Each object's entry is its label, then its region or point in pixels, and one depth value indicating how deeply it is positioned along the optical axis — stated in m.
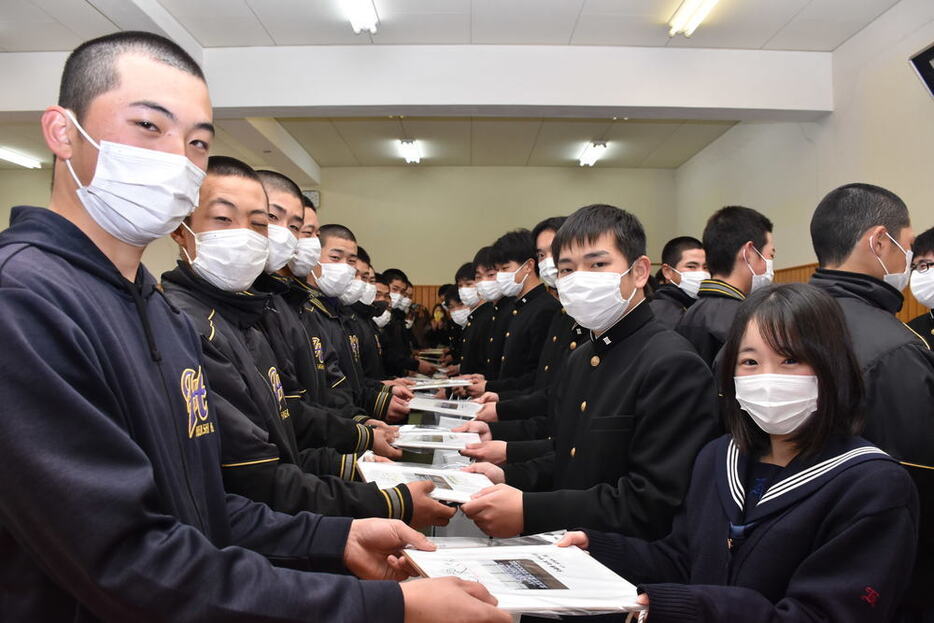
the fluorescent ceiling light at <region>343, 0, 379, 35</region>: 6.68
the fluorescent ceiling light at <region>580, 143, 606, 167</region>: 12.17
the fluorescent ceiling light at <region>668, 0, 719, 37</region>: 6.63
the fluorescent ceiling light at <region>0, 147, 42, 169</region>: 11.45
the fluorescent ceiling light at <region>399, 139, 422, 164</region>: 12.24
